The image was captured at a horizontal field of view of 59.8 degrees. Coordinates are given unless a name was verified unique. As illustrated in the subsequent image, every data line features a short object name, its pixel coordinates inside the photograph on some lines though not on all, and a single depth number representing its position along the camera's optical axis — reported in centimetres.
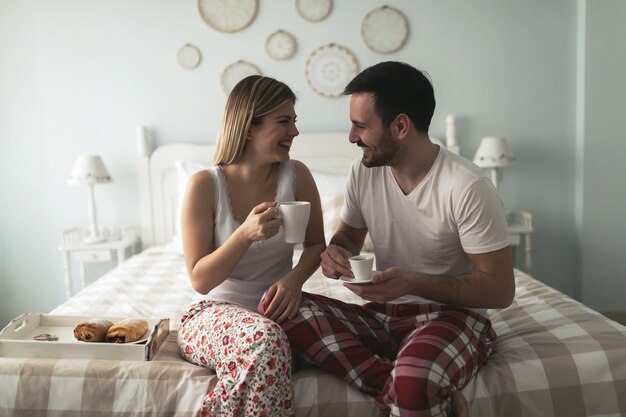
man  122
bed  123
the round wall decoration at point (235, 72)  319
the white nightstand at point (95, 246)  300
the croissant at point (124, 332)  137
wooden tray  133
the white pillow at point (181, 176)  289
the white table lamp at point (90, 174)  295
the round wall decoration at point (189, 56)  318
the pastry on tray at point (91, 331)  138
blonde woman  116
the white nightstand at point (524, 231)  302
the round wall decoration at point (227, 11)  316
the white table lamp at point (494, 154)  298
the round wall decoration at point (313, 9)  315
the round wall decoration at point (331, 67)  318
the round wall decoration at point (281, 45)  317
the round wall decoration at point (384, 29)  315
